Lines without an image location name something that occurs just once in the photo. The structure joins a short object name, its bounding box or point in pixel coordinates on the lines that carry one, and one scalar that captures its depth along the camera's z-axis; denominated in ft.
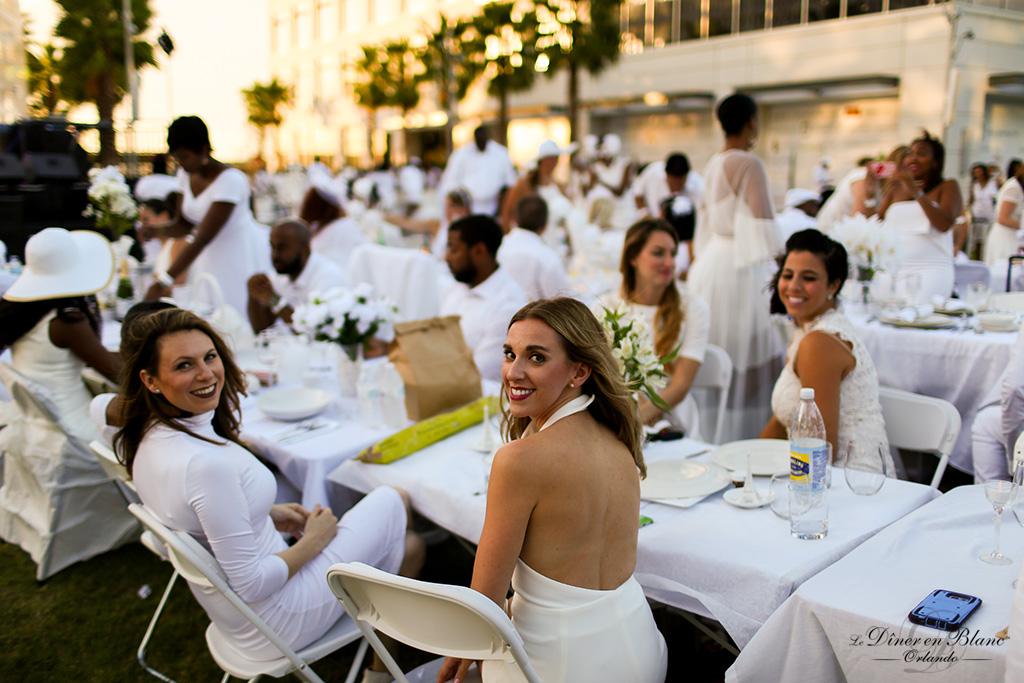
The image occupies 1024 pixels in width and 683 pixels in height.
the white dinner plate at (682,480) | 8.39
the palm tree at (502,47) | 86.12
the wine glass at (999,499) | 6.55
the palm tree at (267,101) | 167.02
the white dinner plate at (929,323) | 15.11
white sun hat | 11.62
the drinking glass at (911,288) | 16.60
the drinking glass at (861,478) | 8.13
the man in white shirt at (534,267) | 17.98
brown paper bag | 11.23
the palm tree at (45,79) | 50.47
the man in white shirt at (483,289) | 14.47
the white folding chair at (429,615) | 5.42
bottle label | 7.49
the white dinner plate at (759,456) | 8.82
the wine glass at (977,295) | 16.63
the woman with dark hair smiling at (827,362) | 10.14
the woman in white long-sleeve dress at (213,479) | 7.70
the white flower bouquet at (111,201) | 18.60
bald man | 15.97
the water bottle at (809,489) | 7.39
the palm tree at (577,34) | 82.89
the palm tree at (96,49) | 83.97
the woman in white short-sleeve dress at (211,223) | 17.43
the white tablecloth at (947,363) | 14.12
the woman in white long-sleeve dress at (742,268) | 16.46
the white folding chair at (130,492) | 9.02
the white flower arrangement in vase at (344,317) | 11.85
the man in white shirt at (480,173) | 33.40
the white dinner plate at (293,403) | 11.51
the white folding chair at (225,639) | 7.27
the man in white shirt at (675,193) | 22.04
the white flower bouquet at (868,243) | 16.24
